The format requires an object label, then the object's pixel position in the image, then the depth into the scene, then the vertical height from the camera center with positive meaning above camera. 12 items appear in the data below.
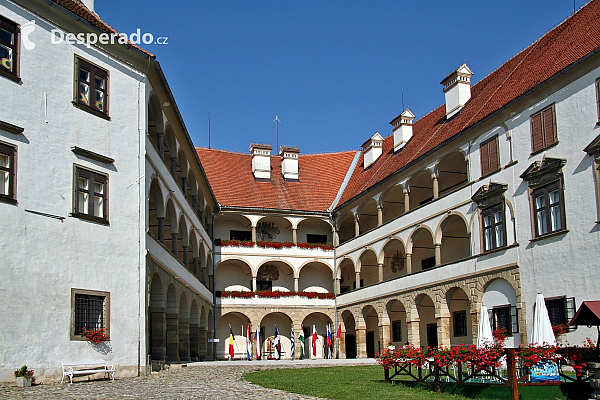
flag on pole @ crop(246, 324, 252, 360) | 38.49 -1.83
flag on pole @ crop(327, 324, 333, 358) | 39.06 -1.81
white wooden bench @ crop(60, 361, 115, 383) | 17.69 -1.34
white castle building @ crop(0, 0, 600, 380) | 18.19 +3.59
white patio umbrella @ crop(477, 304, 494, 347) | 20.82 -0.75
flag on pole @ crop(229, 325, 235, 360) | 37.84 -2.05
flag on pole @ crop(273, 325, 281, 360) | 38.06 -1.82
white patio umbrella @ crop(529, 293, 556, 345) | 18.56 -0.60
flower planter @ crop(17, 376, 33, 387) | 16.34 -1.44
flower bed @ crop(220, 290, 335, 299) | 41.28 +1.01
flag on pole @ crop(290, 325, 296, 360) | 38.69 -1.99
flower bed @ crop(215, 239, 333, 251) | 42.03 +4.02
